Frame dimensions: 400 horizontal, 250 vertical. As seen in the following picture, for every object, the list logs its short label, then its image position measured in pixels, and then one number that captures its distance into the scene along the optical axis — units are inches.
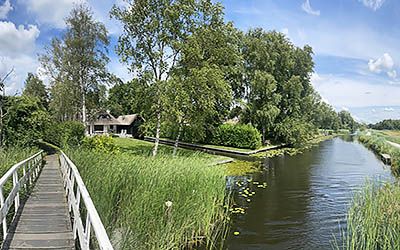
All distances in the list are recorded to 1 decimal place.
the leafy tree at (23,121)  839.1
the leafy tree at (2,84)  721.0
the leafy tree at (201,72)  890.1
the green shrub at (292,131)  1604.3
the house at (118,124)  2336.9
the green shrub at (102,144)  728.3
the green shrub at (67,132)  992.2
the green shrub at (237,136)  1417.3
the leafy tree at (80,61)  1282.0
